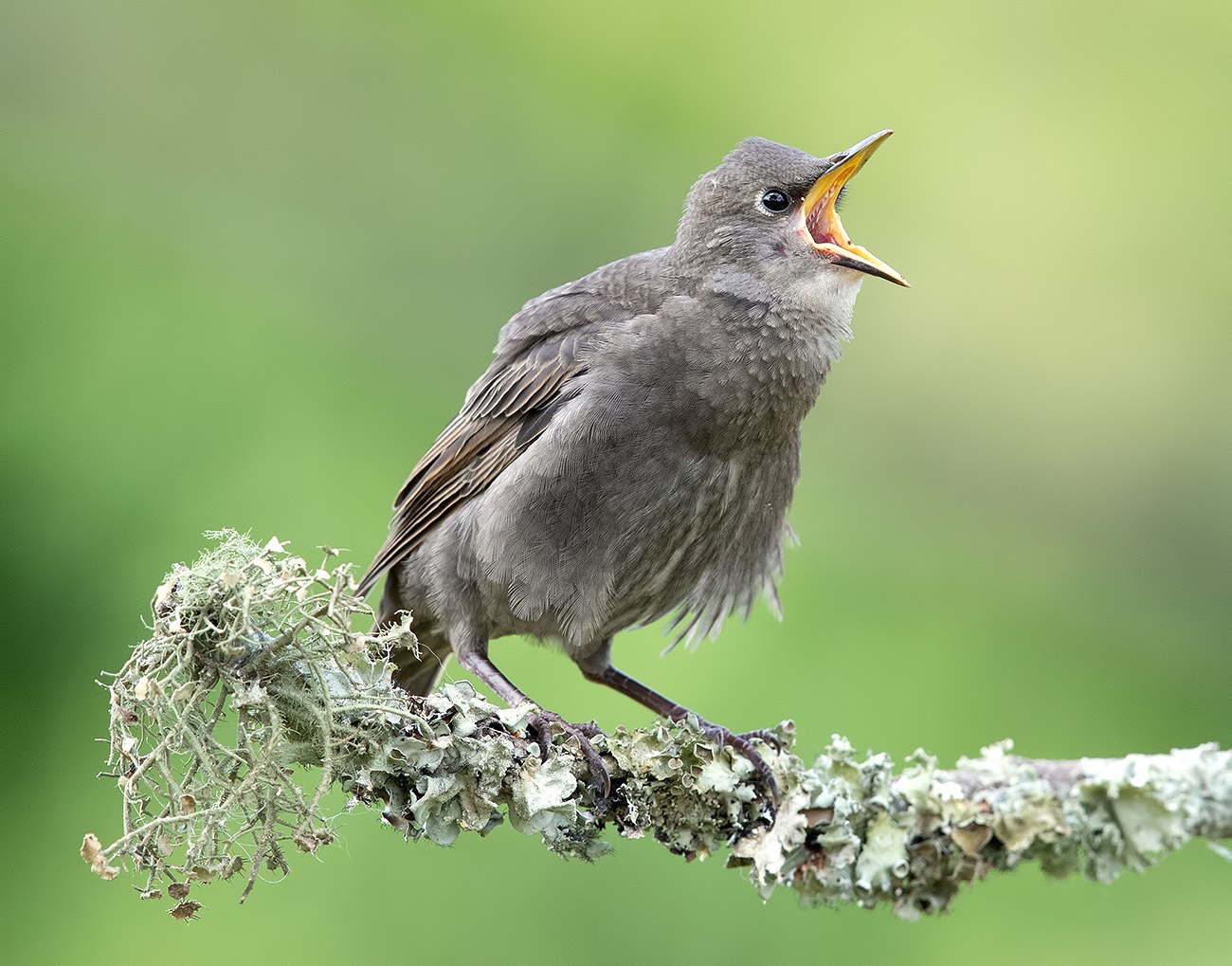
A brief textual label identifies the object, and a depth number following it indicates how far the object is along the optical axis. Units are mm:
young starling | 8023
